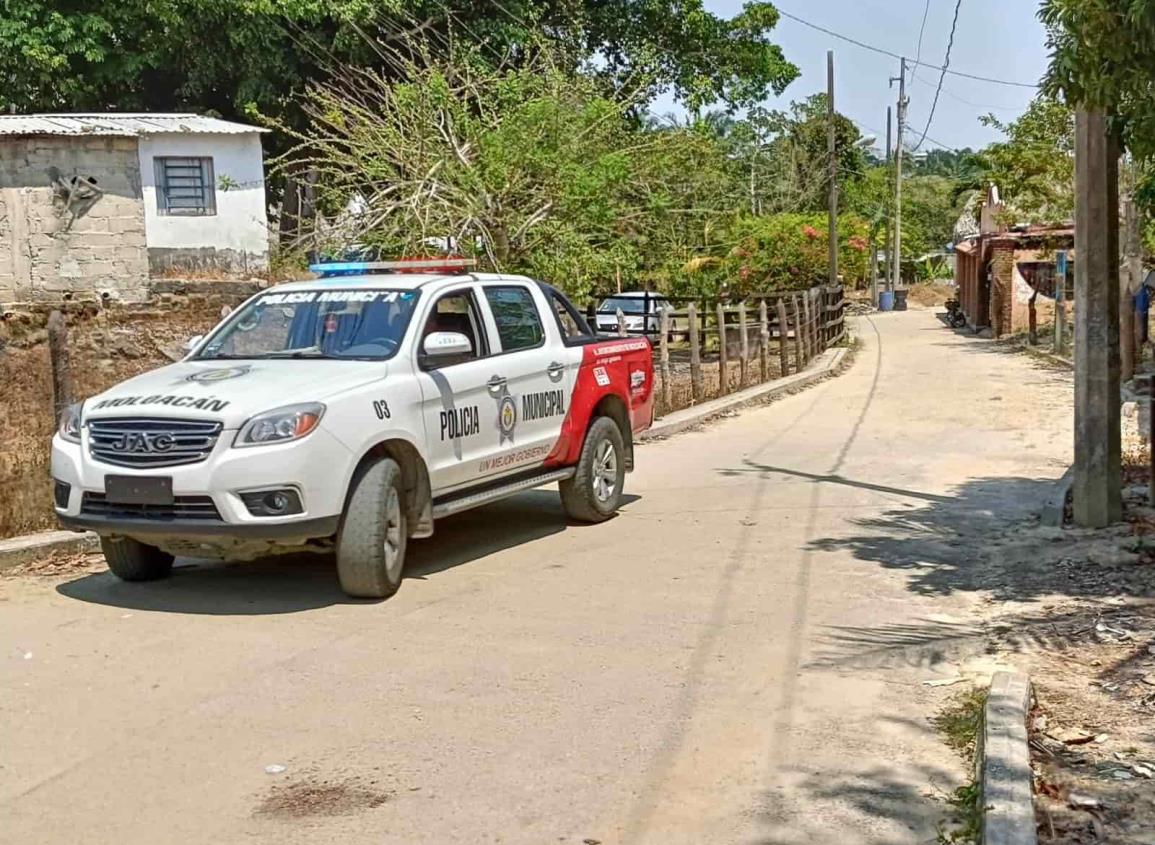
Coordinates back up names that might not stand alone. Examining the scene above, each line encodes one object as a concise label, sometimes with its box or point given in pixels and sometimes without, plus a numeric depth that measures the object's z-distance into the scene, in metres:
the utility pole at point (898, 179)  59.44
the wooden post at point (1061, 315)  26.41
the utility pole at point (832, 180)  36.47
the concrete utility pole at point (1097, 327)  8.73
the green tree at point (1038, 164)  31.02
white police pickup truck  6.81
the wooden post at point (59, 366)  9.29
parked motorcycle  42.44
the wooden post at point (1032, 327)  29.53
